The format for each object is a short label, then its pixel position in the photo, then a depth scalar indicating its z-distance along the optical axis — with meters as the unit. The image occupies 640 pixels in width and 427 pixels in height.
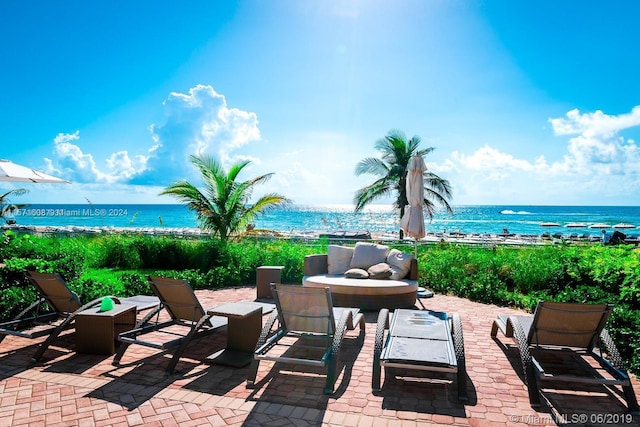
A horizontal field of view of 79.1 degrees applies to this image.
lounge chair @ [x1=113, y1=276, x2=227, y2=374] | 4.11
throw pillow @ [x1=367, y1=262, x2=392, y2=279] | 6.96
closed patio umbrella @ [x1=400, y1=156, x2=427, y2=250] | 7.81
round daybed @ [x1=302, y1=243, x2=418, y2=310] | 6.55
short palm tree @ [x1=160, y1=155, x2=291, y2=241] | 12.03
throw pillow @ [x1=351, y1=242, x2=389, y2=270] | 7.46
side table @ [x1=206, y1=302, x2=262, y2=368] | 4.39
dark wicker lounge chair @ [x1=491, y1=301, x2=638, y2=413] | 3.32
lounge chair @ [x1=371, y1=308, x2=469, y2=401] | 3.45
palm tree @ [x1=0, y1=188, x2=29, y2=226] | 18.92
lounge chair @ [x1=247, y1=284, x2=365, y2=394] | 3.78
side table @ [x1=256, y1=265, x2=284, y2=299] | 7.89
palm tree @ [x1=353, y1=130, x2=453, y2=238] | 16.67
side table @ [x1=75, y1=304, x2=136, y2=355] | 4.48
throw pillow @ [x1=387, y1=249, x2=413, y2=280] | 7.13
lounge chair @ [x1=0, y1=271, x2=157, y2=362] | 4.41
